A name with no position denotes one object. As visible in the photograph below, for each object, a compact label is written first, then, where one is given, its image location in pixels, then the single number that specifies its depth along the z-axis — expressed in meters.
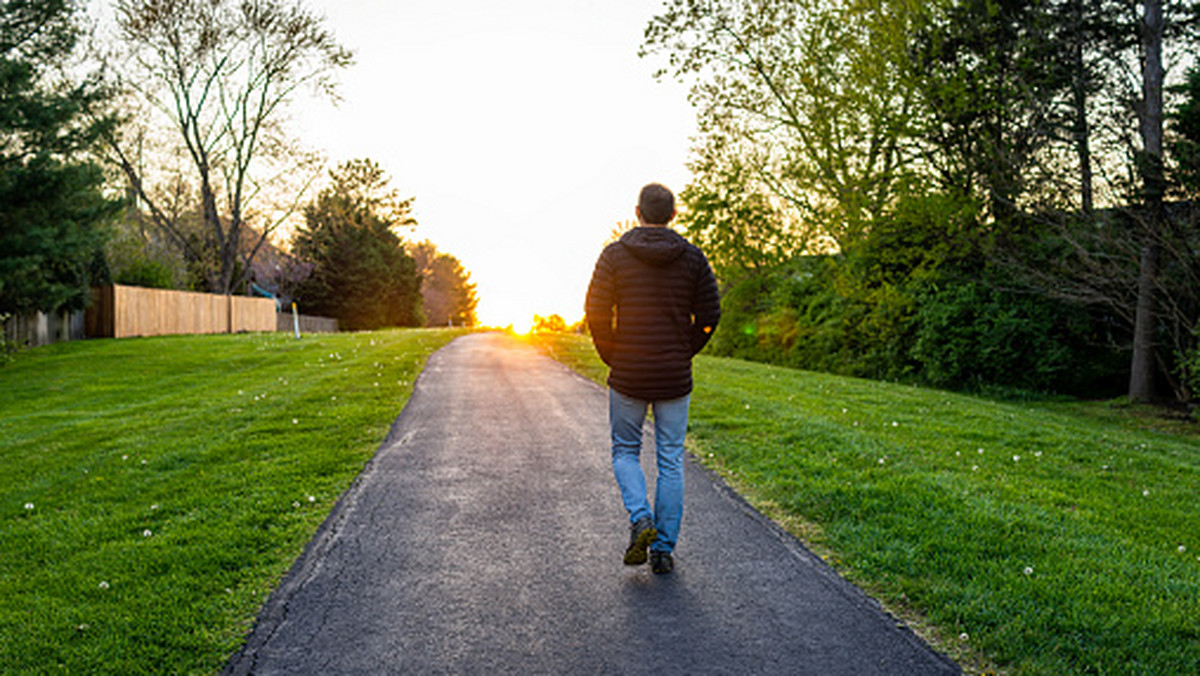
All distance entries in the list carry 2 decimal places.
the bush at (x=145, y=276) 29.92
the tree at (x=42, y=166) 18.23
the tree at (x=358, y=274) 44.88
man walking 4.26
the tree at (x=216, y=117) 31.77
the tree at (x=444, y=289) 88.19
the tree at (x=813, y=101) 19.31
